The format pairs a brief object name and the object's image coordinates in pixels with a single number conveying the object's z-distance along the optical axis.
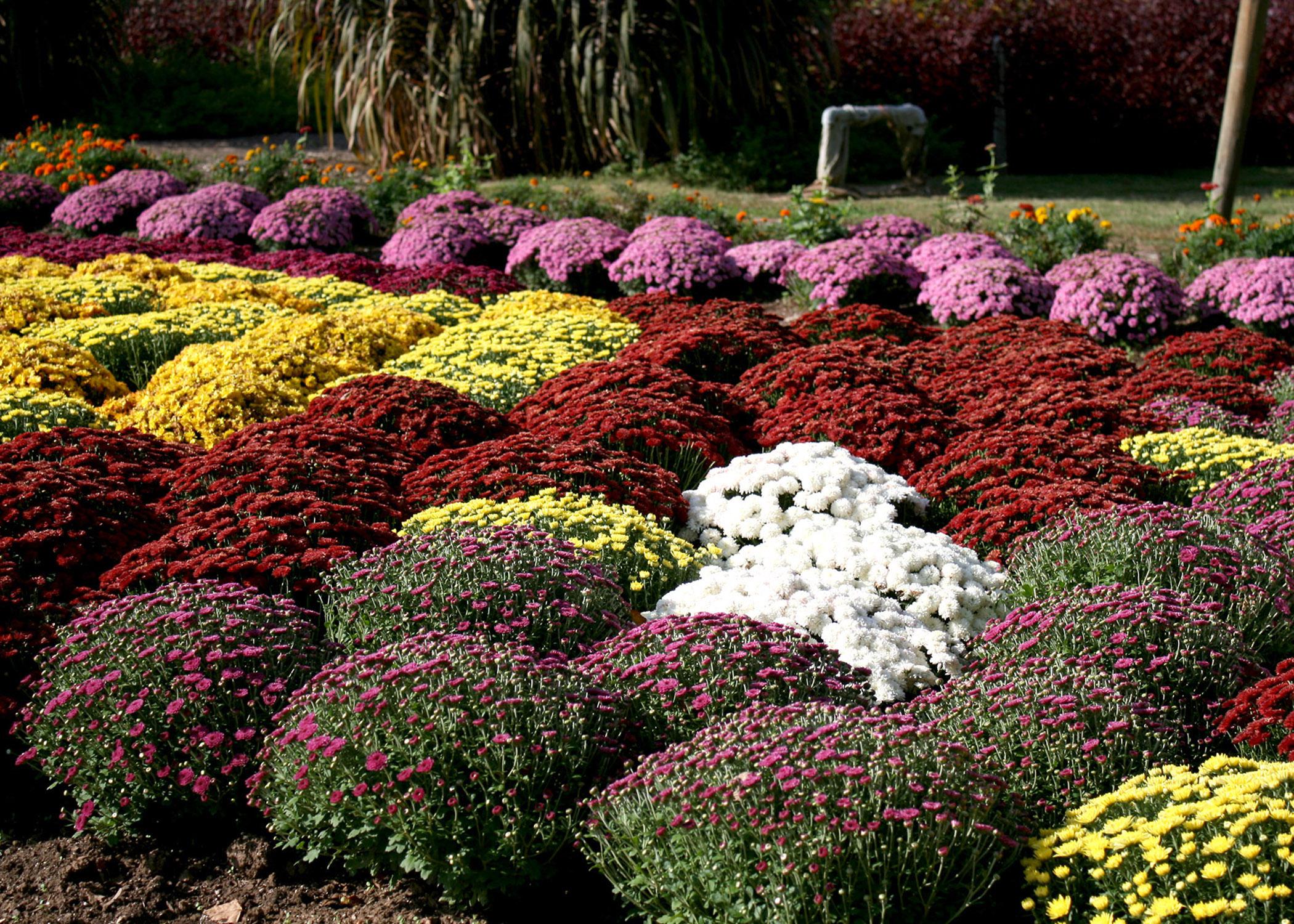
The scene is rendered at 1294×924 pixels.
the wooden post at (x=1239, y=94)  10.87
